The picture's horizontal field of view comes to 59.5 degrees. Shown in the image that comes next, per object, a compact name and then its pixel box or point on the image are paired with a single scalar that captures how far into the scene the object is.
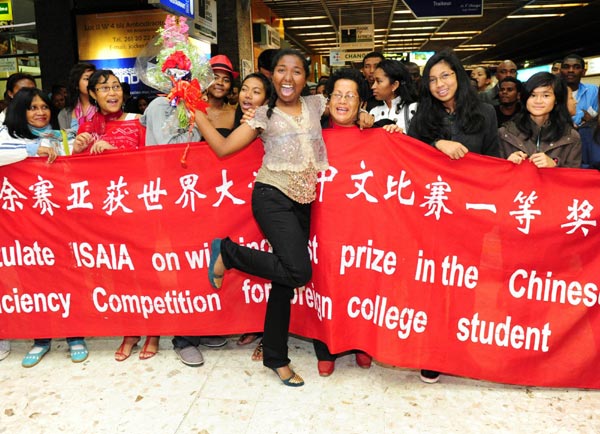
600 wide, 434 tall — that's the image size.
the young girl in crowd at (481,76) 6.12
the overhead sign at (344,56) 15.94
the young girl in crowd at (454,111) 2.77
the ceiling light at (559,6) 14.21
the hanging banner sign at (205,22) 7.38
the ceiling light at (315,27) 16.28
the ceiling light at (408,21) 15.82
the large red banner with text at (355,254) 2.65
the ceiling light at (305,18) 14.90
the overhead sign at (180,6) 5.98
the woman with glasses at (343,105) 2.79
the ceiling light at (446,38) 19.64
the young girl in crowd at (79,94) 3.42
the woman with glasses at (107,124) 3.13
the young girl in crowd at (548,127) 2.80
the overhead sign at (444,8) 10.74
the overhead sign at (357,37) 15.02
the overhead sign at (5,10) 9.54
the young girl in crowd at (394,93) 3.34
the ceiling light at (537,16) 15.65
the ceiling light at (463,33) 18.46
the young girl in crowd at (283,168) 2.60
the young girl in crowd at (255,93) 3.17
